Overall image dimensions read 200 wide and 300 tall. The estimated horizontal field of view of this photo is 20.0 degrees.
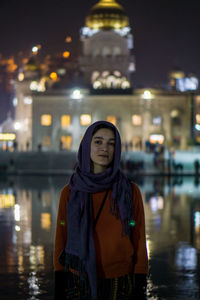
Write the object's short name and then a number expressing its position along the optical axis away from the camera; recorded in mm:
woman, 3945
